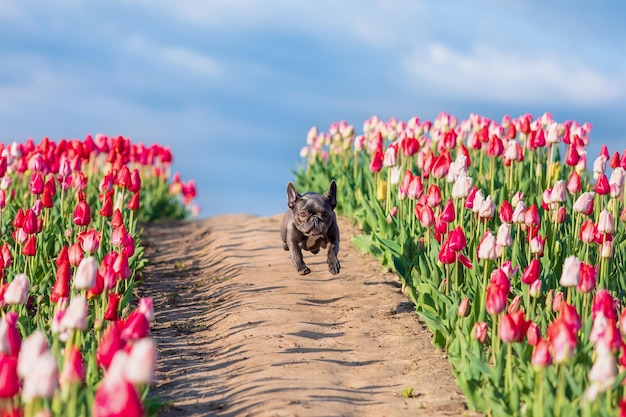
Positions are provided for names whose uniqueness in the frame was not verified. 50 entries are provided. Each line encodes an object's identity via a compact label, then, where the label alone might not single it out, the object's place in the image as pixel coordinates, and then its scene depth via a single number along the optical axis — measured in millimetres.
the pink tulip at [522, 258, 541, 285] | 14391
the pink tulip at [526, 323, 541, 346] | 12445
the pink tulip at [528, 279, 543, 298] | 14062
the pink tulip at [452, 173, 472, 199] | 18312
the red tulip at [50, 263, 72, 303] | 12797
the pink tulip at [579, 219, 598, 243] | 16375
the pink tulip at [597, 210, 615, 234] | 16609
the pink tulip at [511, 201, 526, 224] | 17391
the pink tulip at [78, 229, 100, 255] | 15492
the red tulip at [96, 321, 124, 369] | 10617
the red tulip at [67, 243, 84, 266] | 15297
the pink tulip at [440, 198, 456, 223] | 17209
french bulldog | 19797
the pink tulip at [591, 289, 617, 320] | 12102
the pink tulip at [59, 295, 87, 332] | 10703
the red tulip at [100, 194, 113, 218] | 18844
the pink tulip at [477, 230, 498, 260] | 14406
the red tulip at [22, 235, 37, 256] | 17016
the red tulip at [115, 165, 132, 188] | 20812
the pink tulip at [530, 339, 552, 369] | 11016
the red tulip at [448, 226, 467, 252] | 15291
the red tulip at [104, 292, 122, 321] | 13047
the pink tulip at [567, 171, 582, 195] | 18953
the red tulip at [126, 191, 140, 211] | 20578
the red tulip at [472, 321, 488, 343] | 13484
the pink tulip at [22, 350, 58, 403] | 8836
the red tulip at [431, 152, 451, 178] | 19734
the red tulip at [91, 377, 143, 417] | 7773
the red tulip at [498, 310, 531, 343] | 11883
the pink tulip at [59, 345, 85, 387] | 9750
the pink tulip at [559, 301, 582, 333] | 11531
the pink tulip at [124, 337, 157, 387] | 7820
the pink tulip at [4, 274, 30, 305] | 12508
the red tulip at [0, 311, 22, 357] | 10687
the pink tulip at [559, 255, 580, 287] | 13000
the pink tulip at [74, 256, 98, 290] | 11766
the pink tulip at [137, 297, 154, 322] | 11427
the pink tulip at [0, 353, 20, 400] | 9773
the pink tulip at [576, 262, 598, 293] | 13409
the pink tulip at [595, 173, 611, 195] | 18922
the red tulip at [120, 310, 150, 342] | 11281
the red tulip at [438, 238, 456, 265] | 15453
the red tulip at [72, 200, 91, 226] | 18306
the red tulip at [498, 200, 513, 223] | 17297
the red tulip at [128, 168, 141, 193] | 21031
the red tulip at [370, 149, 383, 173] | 22766
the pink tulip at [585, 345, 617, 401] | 10336
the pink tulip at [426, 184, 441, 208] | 18212
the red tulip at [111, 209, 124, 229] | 17578
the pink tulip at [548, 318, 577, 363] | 10602
